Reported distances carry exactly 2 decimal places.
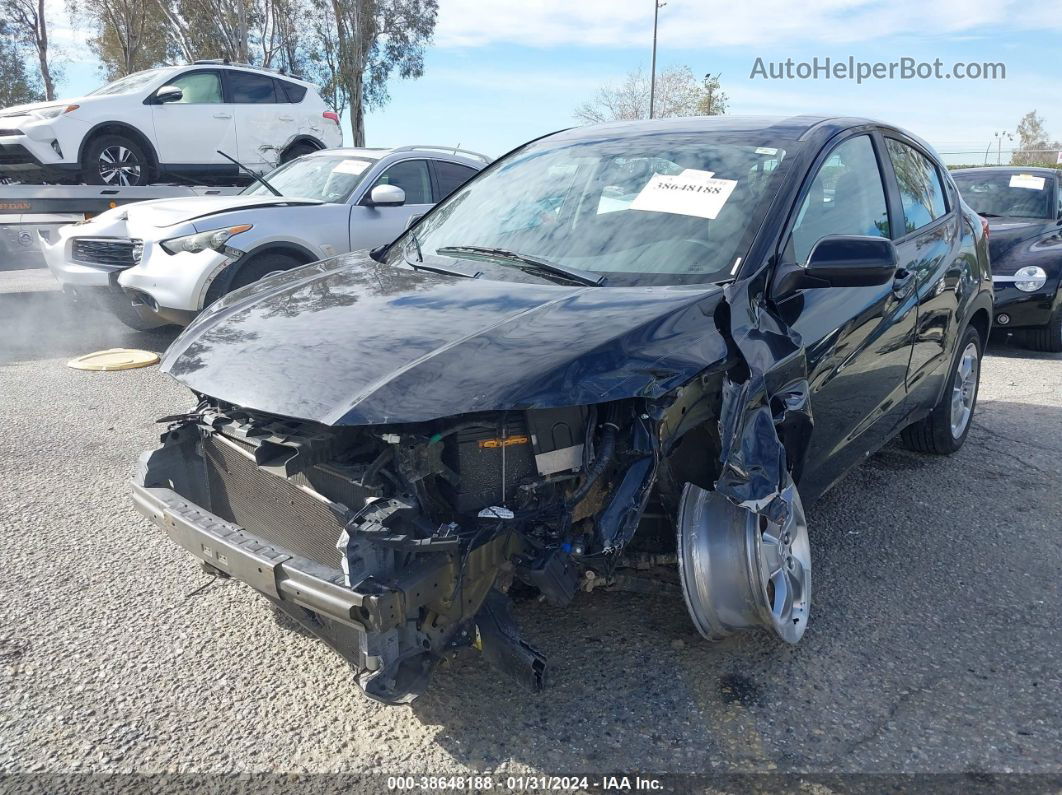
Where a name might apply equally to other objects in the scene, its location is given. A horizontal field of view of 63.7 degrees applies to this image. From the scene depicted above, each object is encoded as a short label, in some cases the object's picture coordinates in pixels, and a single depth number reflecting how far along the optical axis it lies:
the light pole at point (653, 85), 37.62
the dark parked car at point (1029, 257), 7.74
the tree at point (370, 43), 31.92
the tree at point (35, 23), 32.69
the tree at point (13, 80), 37.47
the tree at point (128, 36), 31.44
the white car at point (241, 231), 6.43
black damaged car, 2.24
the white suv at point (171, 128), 9.54
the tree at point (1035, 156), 32.94
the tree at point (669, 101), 41.56
